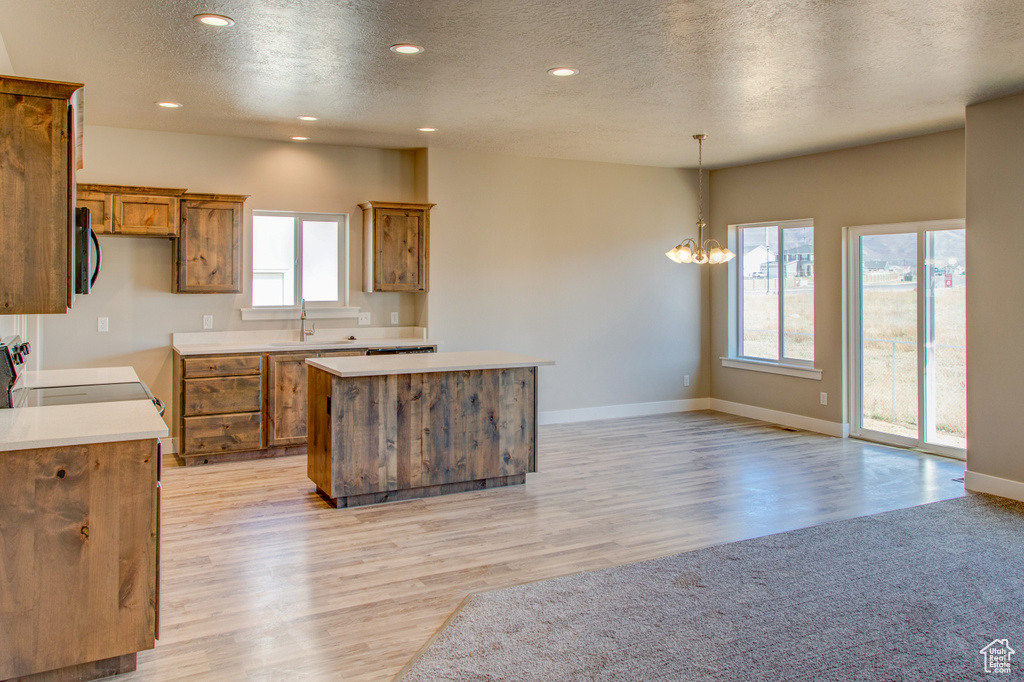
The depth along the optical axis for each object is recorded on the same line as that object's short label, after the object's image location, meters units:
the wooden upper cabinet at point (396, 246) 6.47
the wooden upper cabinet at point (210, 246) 5.83
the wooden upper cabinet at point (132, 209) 5.49
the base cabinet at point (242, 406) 5.61
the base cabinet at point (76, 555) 2.39
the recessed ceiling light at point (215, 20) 3.41
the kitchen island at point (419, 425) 4.51
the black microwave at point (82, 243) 2.92
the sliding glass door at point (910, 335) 5.81
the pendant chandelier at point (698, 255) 6.03
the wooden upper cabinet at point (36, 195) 2.57
